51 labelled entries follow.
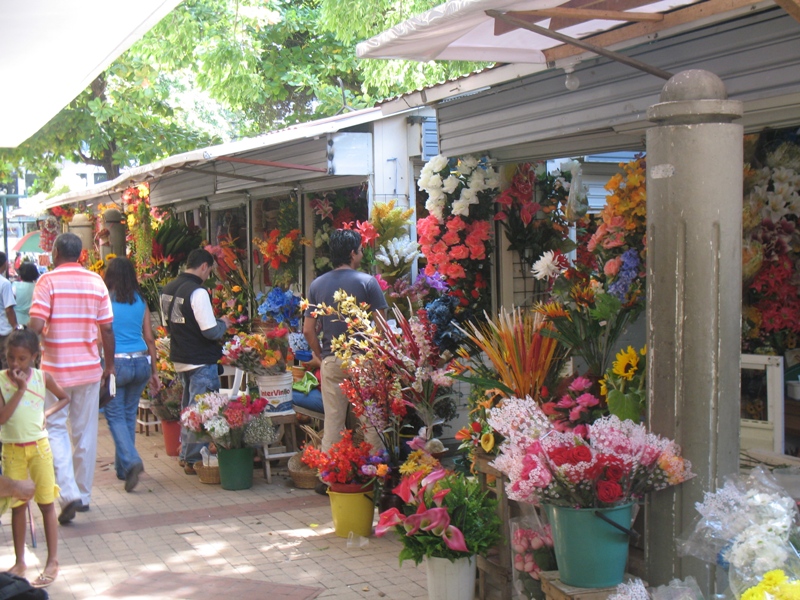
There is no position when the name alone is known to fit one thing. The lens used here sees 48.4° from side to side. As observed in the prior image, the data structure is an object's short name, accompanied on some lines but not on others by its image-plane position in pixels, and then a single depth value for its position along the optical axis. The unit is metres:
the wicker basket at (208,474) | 7.29
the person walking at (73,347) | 6.02
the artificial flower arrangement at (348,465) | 5.54
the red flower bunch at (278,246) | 9.23
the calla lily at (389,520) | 4.07
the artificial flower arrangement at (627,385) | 3.89
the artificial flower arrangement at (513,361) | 4.50
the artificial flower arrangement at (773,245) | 4.32
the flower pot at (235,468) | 7.05
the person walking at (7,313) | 8.21
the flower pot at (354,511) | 5.59
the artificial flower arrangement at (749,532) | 2.41
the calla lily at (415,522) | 4.07
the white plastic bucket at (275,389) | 7.41
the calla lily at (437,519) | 4.05
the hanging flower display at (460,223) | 6.32
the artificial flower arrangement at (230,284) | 10.12
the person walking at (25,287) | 10.91
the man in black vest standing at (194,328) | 7.25
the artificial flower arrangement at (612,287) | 4.37
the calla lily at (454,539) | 4.04
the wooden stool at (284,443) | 7.32
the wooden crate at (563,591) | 3.19
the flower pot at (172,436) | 8.38
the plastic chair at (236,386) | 7.53
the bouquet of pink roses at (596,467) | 2.95
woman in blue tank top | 6.95
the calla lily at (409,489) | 4.26
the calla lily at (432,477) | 4.25
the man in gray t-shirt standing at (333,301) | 6.16
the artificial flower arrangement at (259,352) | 7.30
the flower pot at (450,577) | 4.21
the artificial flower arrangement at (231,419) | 6.90
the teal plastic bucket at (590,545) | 3.14
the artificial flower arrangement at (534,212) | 6.44
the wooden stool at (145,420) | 9.58
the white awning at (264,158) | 7.41
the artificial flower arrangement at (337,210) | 8.69
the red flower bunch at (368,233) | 7.12
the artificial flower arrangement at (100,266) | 13.90
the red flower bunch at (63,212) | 17.59
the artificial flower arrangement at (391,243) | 7.14
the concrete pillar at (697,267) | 2.72
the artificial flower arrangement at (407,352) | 5.75
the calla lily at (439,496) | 4.10
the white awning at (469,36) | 3.72
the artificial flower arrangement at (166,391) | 8.27
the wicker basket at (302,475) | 7.04
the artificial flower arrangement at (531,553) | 3.66
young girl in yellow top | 4.82
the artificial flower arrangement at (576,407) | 4.16
